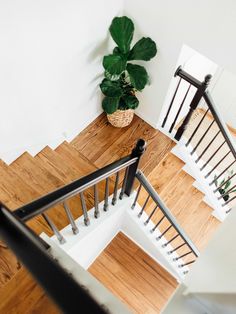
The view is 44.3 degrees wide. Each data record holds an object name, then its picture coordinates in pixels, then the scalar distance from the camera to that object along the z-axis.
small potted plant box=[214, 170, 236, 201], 3.90
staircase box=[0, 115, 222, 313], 1.77
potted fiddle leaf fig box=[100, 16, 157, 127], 2.91
